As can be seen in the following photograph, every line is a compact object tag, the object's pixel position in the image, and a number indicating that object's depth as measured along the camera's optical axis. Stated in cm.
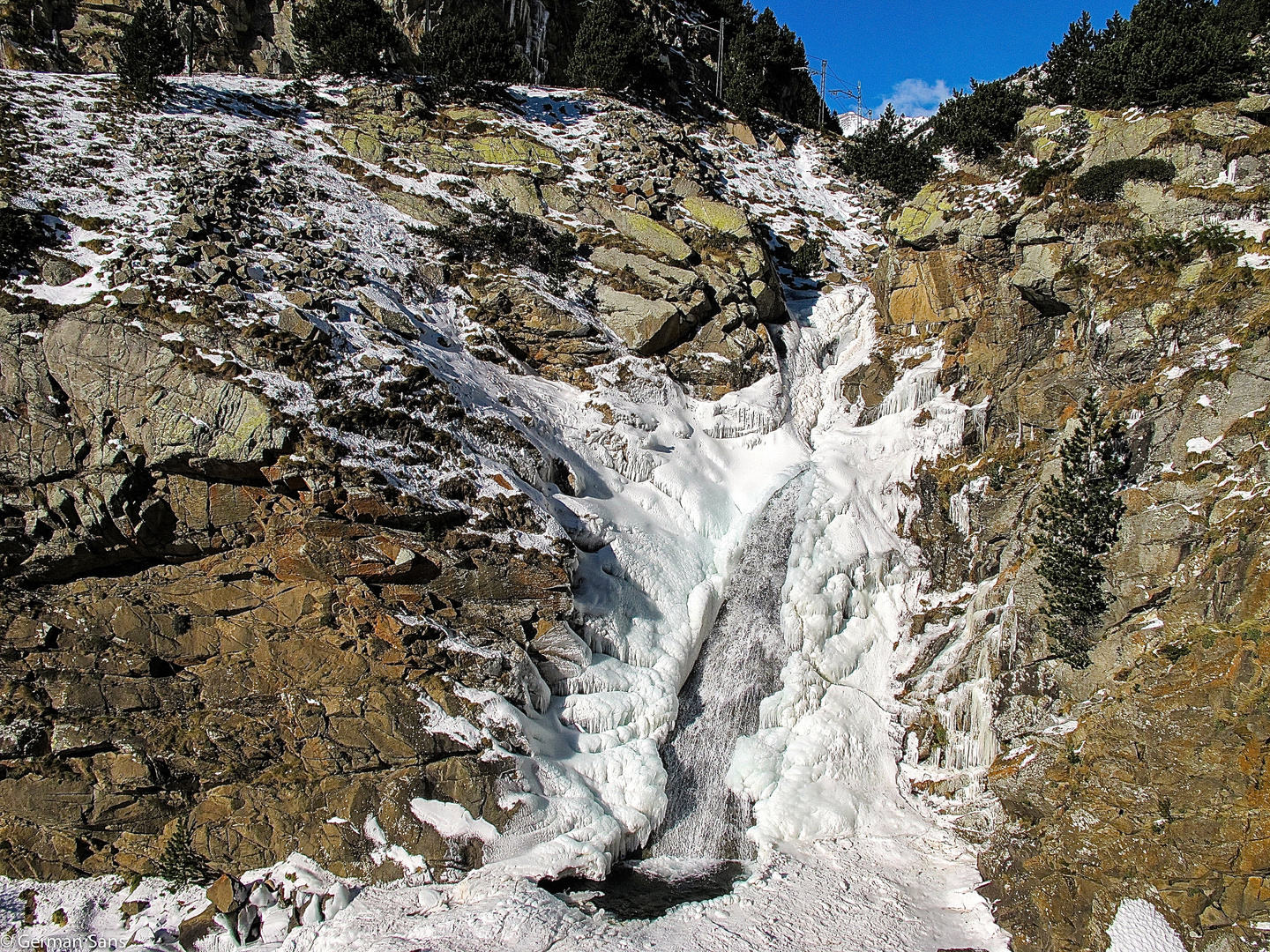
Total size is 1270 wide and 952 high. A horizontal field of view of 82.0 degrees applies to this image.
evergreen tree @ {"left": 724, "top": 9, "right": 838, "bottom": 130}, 4013
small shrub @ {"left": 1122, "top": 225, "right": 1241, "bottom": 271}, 1809
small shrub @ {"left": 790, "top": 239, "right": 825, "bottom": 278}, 2905
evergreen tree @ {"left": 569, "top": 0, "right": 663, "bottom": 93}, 3566
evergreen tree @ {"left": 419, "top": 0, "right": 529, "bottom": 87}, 3142
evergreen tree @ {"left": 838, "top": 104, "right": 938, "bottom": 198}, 3353
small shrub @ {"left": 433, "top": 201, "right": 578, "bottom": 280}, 2352
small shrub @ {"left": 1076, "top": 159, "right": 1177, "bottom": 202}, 2128
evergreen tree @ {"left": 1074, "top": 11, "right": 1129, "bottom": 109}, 2619
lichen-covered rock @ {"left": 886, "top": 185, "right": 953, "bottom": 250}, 2558
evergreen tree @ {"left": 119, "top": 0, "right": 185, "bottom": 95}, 2459
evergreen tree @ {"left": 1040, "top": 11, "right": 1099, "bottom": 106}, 2950
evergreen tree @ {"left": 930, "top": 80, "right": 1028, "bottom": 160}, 2902
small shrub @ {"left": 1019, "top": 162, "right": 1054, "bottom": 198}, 2445
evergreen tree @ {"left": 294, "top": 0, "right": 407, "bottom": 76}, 3125
